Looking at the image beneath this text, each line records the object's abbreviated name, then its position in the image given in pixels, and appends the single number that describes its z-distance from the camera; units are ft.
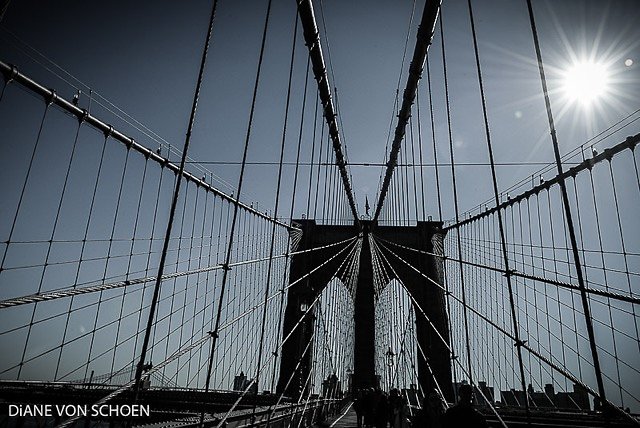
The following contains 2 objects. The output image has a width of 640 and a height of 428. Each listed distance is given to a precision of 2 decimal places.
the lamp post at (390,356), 44.96
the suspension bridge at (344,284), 8.03
